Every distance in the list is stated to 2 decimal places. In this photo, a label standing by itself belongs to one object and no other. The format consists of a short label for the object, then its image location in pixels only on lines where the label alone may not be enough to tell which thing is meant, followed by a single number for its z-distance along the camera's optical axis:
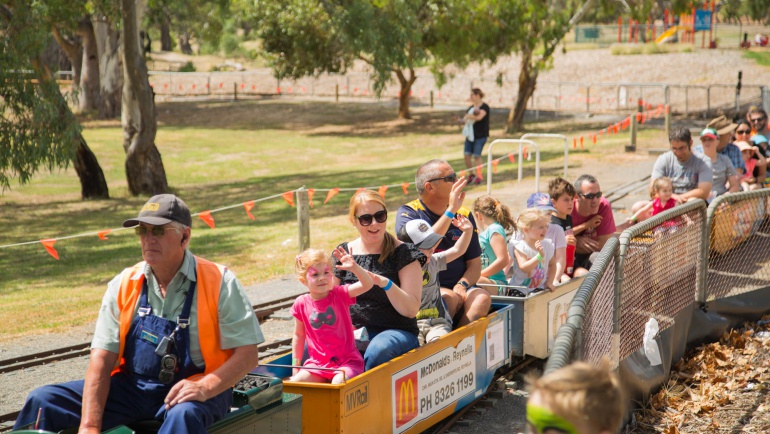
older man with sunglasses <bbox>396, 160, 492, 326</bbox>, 7.20
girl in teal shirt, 8.16
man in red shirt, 9.70
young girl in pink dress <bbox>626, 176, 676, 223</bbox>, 10.73
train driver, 4.52
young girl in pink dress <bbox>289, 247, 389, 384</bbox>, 5.63
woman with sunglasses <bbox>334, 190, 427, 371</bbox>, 6.08
